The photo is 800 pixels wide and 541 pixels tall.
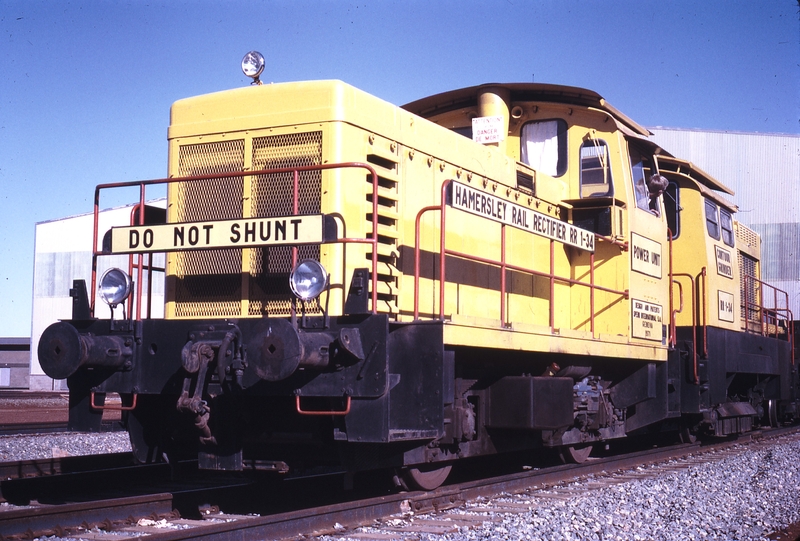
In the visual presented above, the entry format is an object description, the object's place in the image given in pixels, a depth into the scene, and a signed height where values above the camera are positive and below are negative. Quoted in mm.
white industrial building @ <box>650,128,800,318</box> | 29156 +5844
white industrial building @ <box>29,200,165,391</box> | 34219 +3124
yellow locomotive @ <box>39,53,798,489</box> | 5383 +433
